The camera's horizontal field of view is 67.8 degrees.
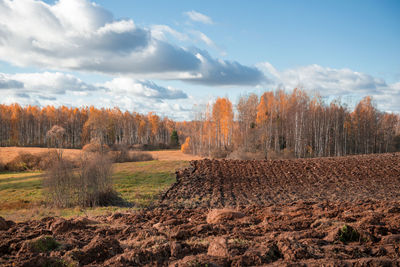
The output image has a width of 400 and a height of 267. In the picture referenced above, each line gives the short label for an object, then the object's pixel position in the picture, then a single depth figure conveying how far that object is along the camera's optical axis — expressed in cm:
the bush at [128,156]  4081
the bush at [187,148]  6262
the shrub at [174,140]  8312
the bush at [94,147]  3905
